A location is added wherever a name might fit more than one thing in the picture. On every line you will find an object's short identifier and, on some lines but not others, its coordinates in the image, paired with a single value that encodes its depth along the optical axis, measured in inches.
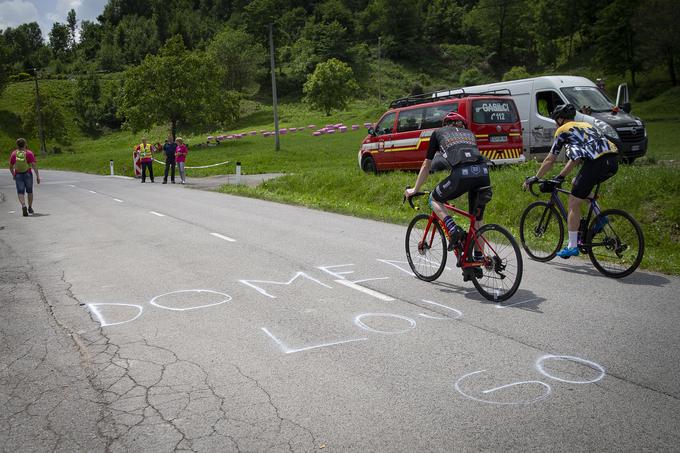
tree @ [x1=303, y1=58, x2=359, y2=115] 3159.5
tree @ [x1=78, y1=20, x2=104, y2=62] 6299.2
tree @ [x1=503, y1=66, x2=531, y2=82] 3093.5
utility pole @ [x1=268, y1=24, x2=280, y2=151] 1361.0
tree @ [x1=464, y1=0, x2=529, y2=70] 4864.7
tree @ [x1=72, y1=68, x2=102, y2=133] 3663.9
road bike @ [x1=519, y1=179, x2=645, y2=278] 277.6
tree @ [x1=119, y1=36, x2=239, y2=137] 2130.9
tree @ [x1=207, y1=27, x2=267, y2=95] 4018.2
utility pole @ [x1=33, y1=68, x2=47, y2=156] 2569.1
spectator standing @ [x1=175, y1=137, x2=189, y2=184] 1018.1
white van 701.3
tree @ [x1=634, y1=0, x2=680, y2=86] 1910.7
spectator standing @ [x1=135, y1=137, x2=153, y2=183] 1090.1
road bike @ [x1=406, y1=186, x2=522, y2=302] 244.8
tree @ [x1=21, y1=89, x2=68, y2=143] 2901.1
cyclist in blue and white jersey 284.5
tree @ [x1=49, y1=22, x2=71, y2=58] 7135.8
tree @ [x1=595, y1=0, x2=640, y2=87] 2186.3
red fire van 607.5
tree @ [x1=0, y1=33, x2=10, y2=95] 3771.2
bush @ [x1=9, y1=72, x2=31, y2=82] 4378.2
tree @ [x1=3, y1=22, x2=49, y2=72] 5546.3
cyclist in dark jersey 259.8
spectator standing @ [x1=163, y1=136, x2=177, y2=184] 1018.1
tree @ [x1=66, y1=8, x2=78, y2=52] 7372.1
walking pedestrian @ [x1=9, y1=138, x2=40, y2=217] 604.4
